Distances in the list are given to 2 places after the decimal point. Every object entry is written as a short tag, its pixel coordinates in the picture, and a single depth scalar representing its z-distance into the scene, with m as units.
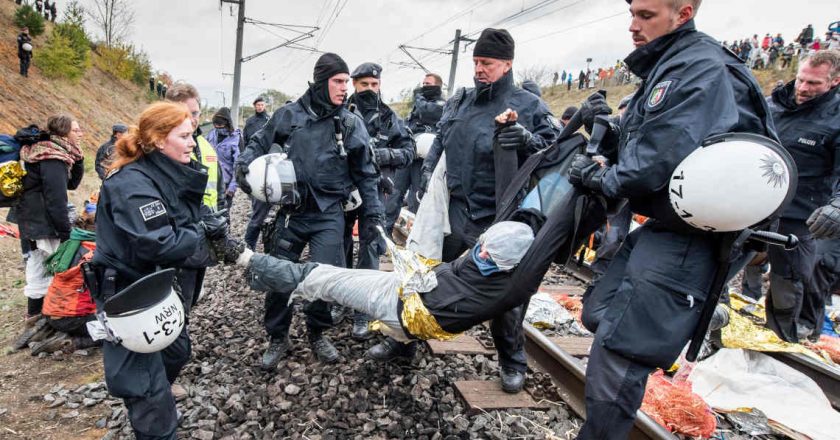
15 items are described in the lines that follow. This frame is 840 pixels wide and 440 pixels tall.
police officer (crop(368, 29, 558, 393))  3.50
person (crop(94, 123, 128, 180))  6.98
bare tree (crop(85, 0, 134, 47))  38.03
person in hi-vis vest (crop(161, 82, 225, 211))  4.18
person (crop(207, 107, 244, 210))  7.96
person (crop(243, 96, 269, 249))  6.99
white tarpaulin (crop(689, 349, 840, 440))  3.31
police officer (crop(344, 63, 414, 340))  5.04
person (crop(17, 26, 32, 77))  18.56
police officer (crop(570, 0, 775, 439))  2.03
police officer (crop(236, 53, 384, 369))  3.93
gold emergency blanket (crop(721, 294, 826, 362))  4.02
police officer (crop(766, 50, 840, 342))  4.26
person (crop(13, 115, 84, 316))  4.79
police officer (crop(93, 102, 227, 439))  2.50
